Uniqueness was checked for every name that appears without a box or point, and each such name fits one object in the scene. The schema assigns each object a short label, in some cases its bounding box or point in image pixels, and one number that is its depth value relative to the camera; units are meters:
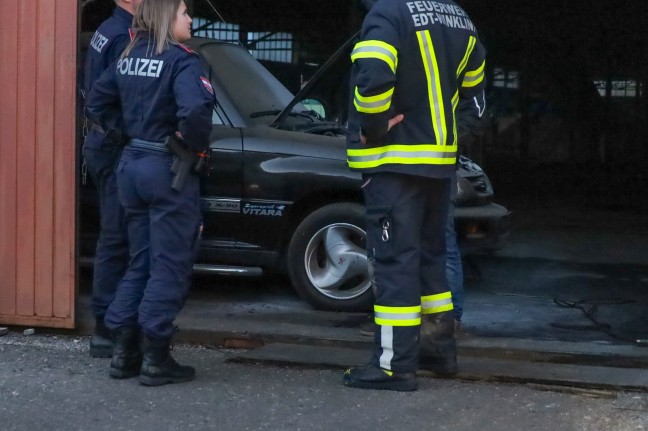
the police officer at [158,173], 9.75
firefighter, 9.40
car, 13.58
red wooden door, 11.79
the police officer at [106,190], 10.80
